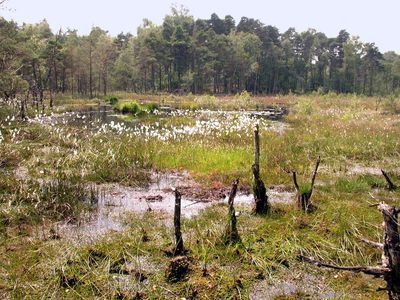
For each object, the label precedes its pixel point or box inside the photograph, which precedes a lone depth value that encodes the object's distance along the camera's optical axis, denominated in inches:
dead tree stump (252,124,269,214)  378.9
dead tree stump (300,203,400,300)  165.2
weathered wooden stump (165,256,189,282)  254.8
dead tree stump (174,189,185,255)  273.3
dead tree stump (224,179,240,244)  299.6
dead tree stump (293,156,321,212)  376.5
